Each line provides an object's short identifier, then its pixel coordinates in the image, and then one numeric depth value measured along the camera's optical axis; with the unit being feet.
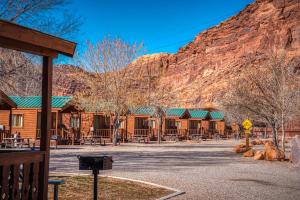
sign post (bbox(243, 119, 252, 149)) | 78.09
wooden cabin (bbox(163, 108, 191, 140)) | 153.38
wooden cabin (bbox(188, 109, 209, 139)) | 165.99
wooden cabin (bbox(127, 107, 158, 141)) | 131.03
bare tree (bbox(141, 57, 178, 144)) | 126.31
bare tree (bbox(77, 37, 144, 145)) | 104.27
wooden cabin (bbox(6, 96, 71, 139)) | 106.63
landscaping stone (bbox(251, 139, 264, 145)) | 126.77
